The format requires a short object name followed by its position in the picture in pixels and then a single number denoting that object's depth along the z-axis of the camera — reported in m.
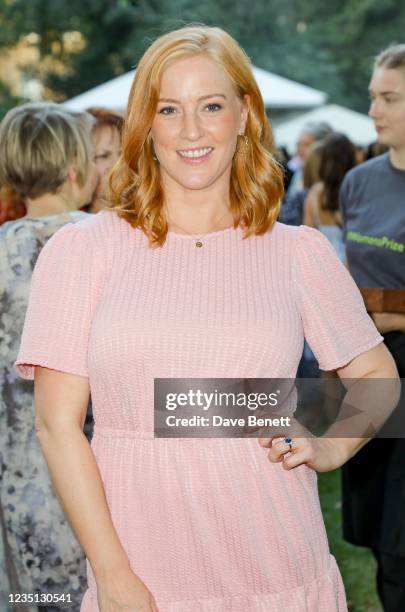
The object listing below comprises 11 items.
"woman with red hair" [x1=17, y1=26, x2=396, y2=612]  2.33
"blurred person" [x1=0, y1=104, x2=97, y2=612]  3.62
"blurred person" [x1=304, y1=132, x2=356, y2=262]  7.37
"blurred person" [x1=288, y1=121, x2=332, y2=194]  10.94
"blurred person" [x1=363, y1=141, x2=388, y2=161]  6.48
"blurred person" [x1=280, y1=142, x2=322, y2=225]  7.76
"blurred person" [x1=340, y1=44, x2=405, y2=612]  4.41
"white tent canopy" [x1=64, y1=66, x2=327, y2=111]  12.27
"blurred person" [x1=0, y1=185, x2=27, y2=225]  4.13
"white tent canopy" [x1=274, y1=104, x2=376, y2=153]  17.90
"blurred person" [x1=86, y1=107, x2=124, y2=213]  4.84
